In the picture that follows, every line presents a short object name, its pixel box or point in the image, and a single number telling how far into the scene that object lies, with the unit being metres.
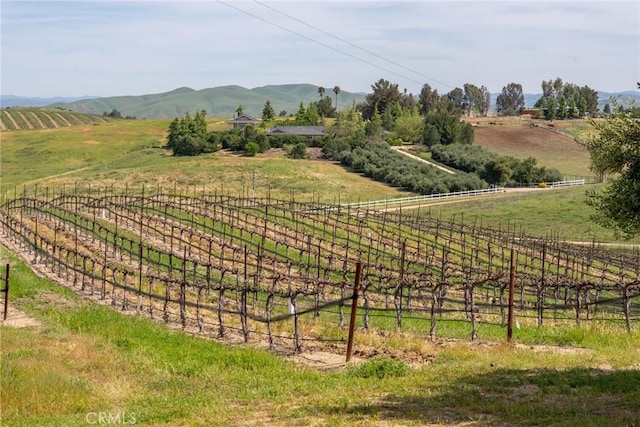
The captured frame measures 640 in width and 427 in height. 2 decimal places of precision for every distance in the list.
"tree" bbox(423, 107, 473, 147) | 111.58
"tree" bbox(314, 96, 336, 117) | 148.50
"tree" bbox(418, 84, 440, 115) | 165.88
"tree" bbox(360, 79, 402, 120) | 147.38
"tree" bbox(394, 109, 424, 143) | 115.06
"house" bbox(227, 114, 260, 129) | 126.85
